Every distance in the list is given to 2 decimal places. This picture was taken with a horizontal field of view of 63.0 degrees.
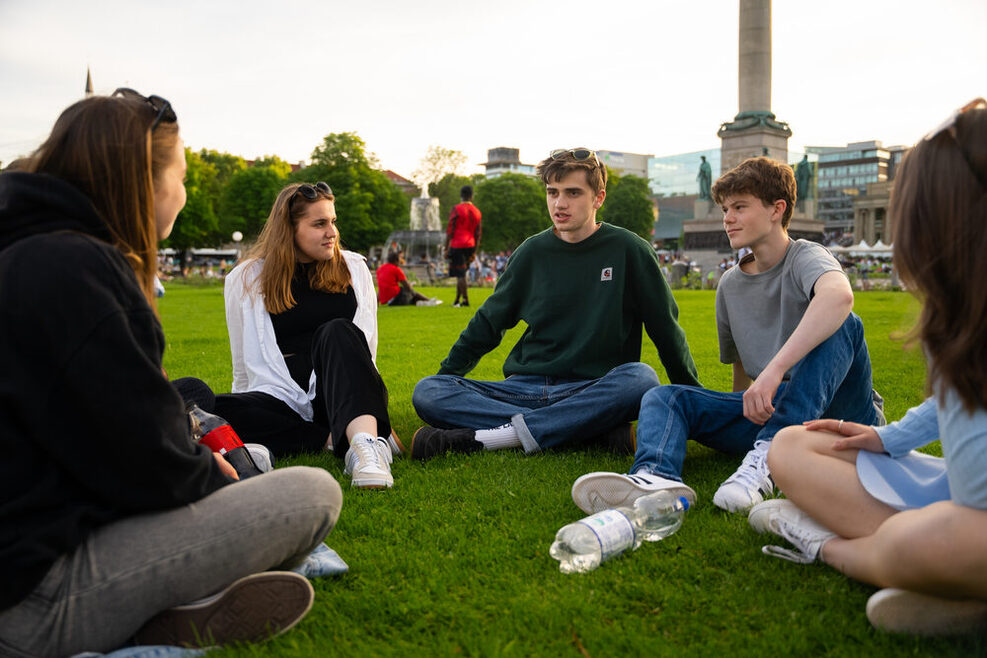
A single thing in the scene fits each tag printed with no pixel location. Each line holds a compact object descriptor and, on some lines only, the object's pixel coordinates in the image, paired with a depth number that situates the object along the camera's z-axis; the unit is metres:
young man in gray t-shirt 3.60
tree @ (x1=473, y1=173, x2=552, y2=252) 77.88
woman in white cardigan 4.43
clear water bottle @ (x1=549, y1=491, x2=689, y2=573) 2.98
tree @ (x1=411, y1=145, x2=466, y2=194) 81.00
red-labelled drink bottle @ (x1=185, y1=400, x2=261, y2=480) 3.73
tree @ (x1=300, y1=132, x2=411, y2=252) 61.62
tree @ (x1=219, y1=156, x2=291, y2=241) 72.31
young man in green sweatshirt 4.70
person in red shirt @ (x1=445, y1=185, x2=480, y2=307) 19.59
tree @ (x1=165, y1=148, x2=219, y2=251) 64.62
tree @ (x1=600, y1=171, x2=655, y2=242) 85.56
